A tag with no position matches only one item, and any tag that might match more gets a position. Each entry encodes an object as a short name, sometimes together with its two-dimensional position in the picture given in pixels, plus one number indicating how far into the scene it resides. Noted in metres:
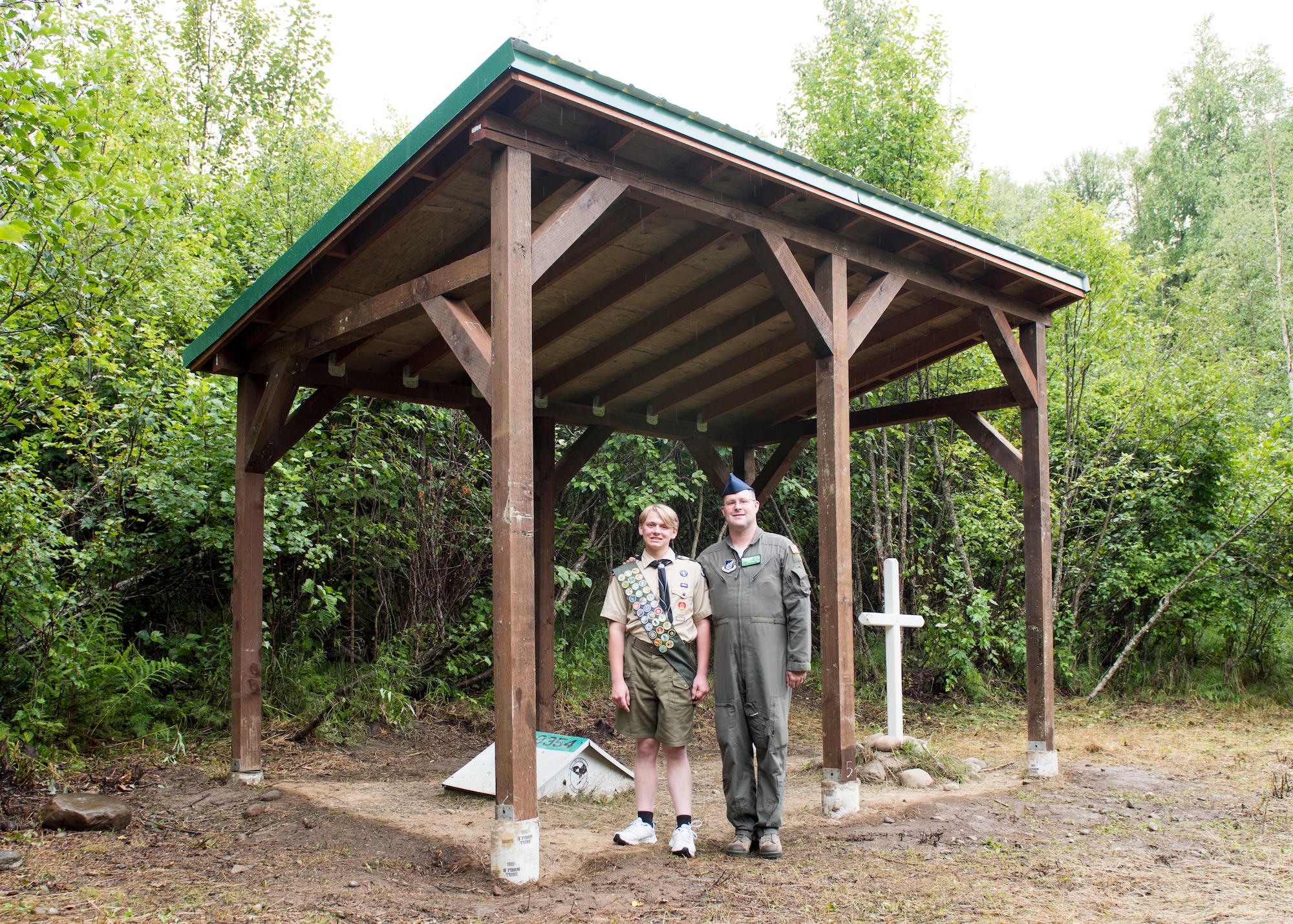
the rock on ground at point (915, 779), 5.46
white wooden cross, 6.34
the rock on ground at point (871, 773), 5.56
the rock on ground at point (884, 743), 6.15
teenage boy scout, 3.76
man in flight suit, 3.82
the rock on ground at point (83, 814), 4.13
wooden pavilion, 3.47
